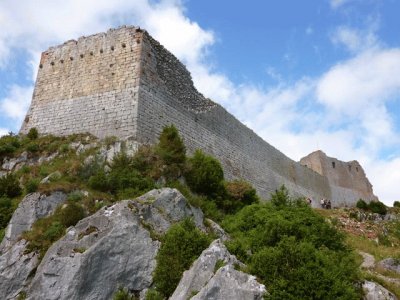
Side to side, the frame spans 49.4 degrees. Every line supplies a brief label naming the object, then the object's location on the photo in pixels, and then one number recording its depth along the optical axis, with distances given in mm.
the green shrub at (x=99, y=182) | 14828
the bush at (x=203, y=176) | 17219
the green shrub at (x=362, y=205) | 32238
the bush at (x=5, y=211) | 14031
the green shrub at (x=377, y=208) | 30583
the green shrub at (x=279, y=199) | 17234
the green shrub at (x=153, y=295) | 10172
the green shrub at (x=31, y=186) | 14352
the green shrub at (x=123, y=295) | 10444
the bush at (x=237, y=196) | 17719
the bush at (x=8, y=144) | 18328
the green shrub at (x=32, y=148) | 18359
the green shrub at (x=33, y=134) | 19812
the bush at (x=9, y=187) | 15180
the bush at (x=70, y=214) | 12867
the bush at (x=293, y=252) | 9555
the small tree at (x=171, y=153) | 16688
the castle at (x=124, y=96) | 19094
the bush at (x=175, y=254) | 10547
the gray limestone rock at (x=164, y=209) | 12766
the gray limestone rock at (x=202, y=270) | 9773
